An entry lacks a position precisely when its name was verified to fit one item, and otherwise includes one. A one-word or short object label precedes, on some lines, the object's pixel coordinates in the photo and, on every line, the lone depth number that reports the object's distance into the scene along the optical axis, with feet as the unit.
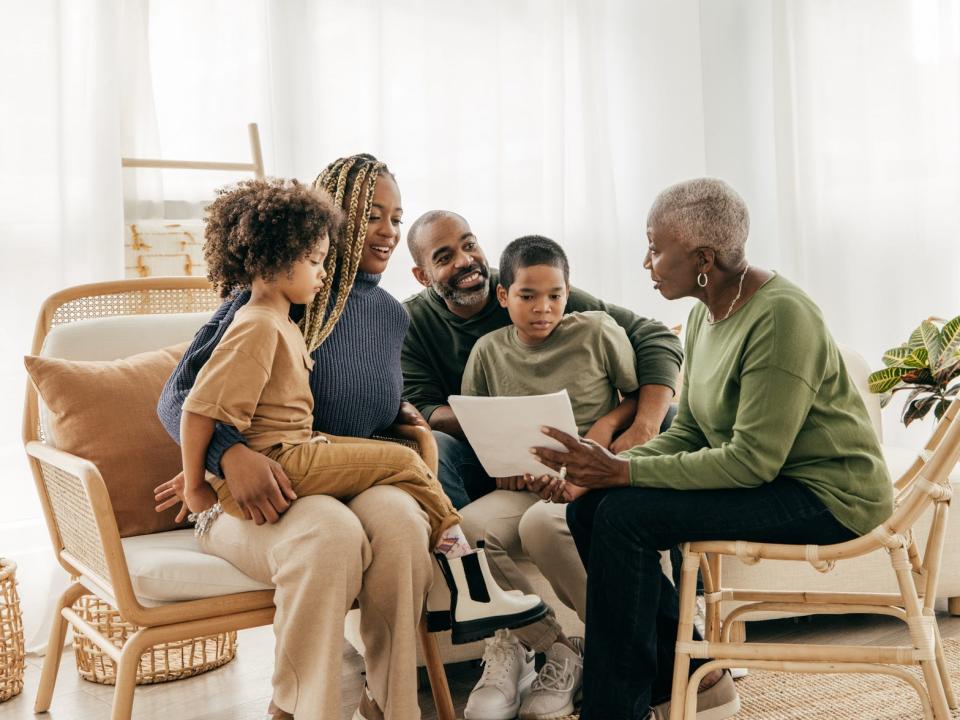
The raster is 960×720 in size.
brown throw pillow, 5.86
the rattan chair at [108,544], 4.92
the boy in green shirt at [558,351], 6.85
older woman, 4.77
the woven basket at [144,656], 6.91
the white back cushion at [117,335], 6.44
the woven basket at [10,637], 6.79
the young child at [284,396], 4.99
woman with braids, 4.84
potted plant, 7.33
